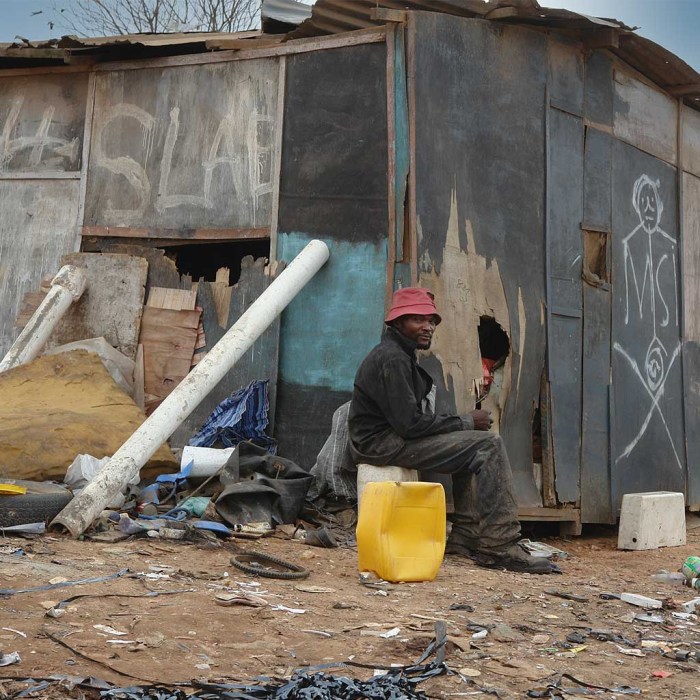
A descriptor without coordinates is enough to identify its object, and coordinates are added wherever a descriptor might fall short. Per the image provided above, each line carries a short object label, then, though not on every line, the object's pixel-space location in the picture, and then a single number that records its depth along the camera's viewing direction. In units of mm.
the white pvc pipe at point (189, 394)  6527
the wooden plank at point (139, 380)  9055
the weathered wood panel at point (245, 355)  8695
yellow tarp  7297
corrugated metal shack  8414
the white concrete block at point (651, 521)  8859
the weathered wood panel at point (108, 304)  9203
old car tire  6262
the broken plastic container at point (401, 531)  6043
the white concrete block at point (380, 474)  7096
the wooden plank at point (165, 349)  9023
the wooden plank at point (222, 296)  8969
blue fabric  8445
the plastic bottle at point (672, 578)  7068
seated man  6945
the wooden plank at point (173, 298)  9078
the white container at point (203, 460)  7750
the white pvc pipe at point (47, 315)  8781
